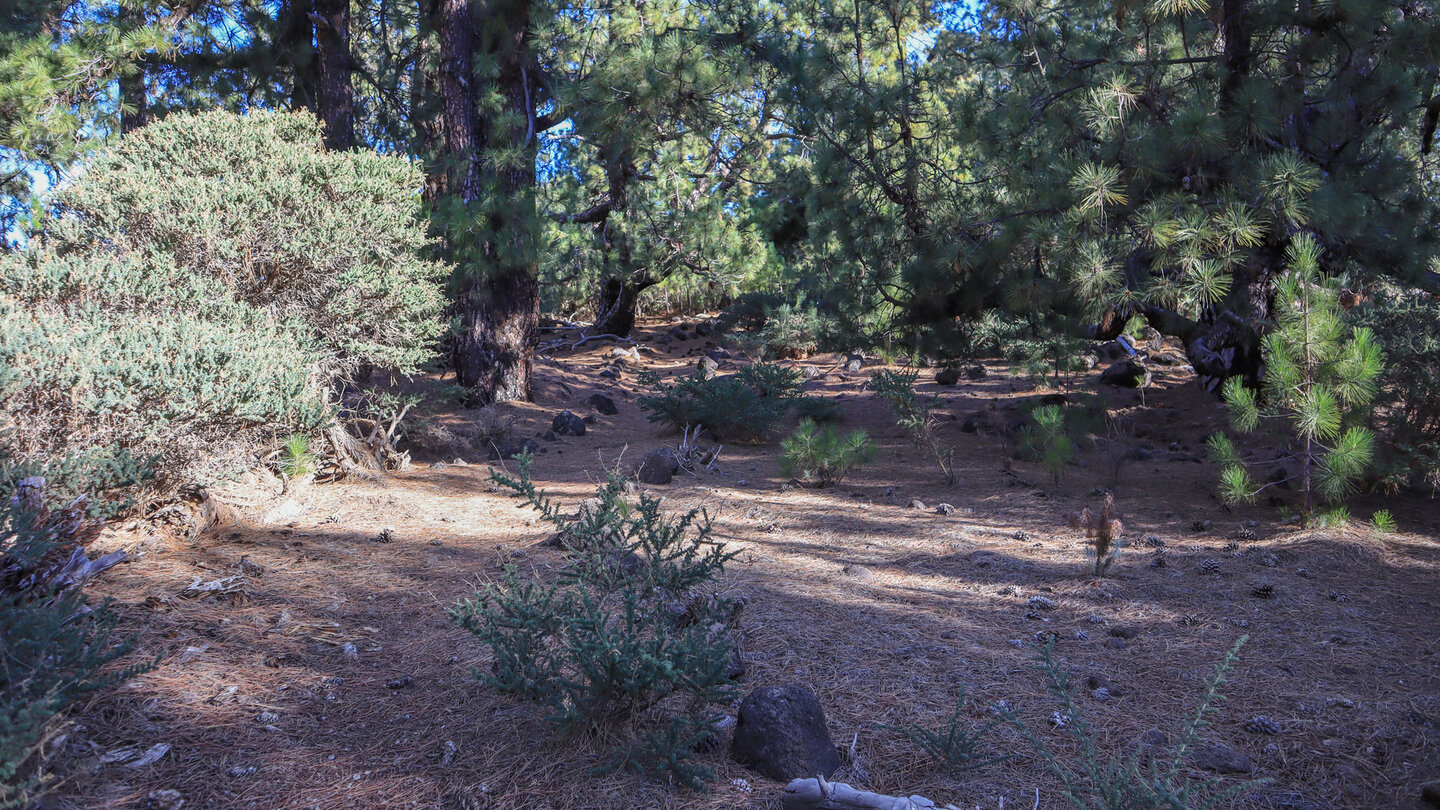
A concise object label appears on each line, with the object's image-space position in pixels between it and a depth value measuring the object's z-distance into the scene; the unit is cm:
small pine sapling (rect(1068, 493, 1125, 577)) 399
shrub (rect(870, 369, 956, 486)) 700
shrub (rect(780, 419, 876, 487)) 655
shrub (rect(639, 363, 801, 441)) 831
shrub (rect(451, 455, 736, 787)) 236
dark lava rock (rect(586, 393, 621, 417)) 1023
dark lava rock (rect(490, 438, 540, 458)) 763
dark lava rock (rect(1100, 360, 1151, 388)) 955
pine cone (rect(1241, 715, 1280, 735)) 269
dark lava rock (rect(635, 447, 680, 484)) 654
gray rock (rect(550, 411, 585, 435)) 855
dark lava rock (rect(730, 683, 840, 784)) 239
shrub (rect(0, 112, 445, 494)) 371
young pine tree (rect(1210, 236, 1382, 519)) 453
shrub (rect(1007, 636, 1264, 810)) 186
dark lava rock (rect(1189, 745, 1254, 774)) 245
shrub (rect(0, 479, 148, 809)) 178
